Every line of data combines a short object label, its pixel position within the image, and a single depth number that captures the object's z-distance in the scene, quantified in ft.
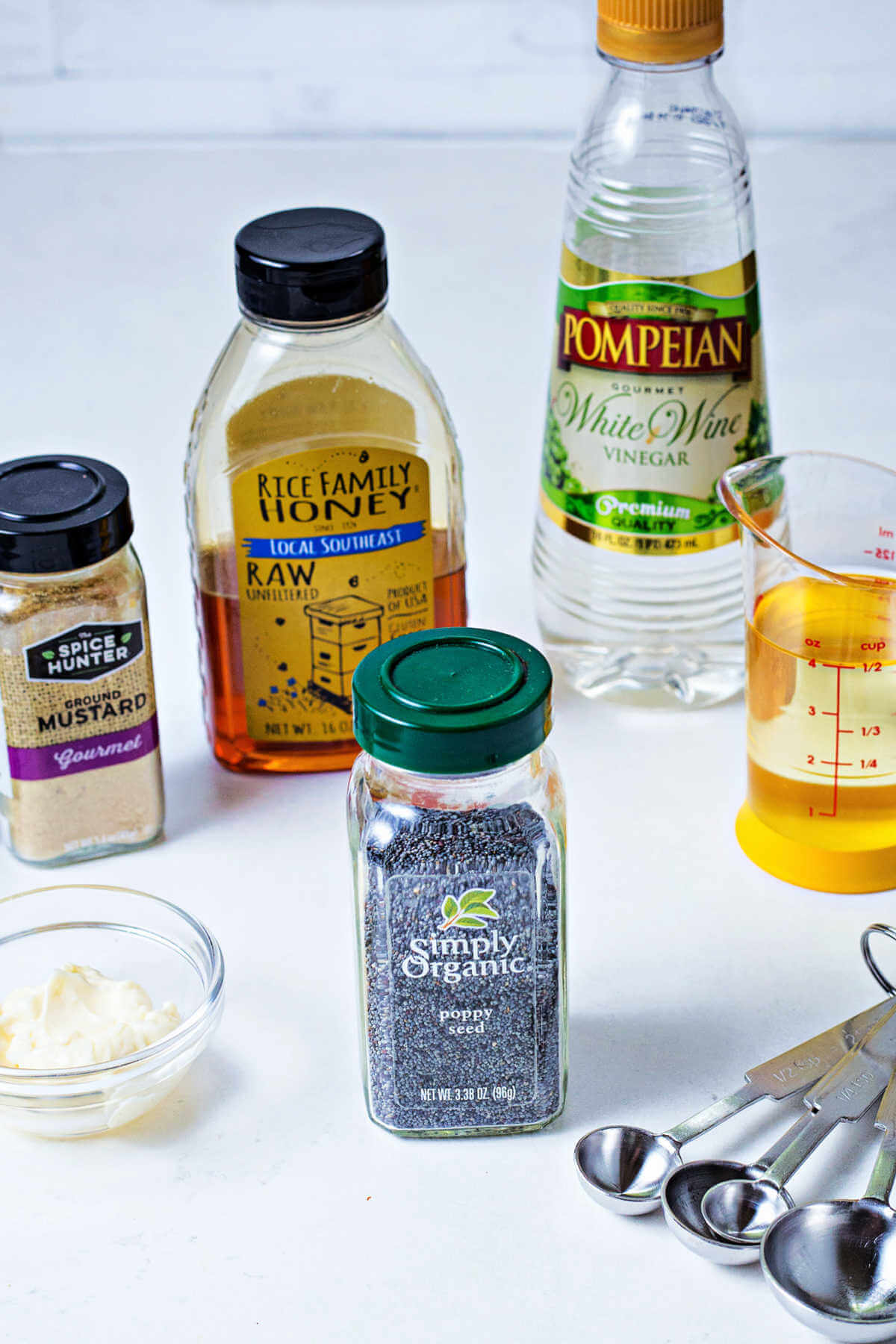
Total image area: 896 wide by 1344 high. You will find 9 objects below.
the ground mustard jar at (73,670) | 2.94
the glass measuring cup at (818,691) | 2.98
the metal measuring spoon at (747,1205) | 2.69
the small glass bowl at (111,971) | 2.76
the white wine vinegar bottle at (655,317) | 3.14
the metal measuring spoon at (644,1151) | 2.73
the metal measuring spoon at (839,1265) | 2.61
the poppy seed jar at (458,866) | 2.66
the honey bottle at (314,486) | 3.02
